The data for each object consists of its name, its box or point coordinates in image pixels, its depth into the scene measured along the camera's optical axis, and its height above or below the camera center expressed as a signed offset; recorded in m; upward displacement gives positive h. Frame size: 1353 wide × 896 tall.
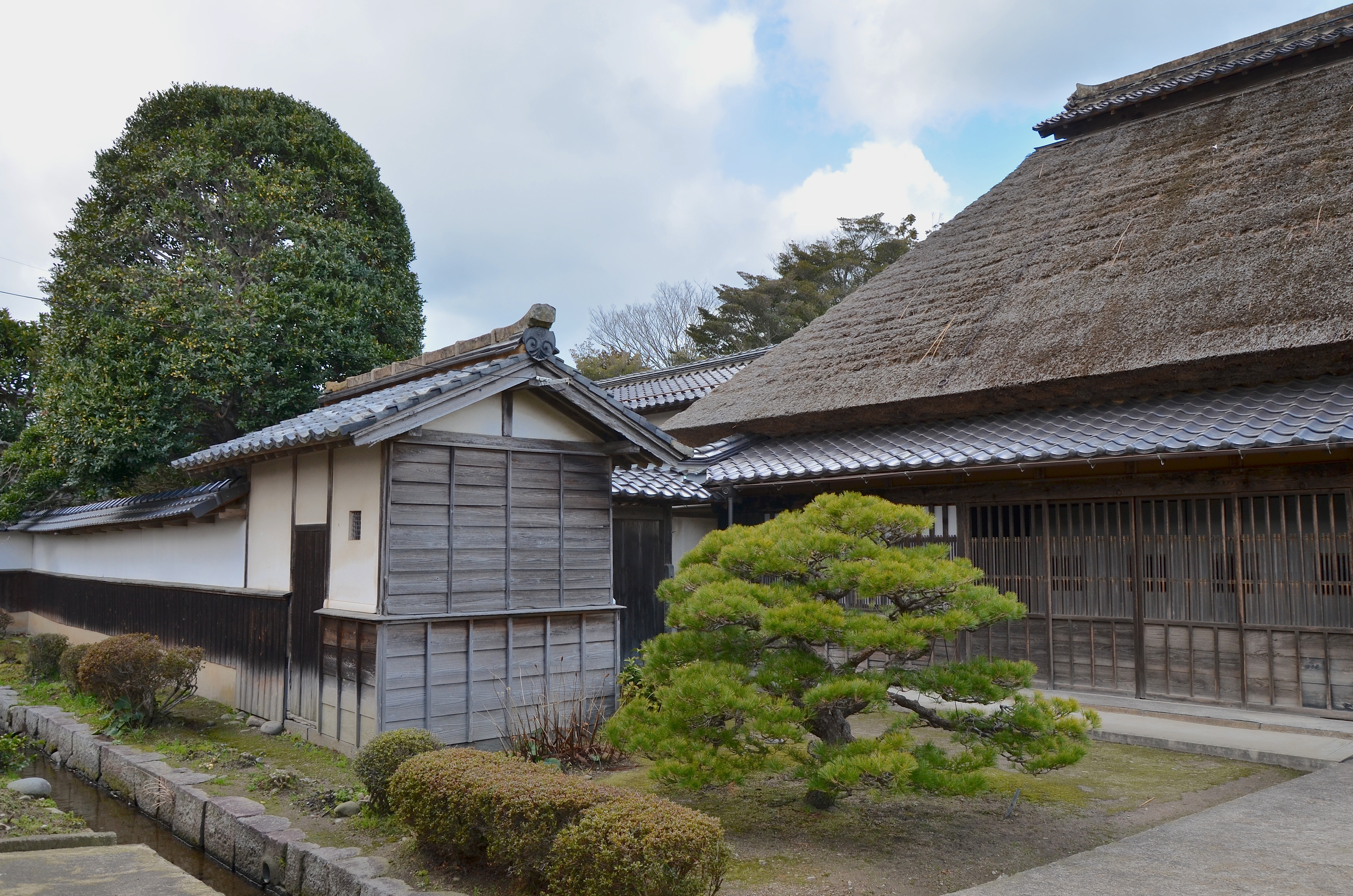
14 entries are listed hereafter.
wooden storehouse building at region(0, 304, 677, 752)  7.02 -0.20
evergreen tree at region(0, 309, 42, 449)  20.88 +3.73
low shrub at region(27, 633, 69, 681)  11.34 -1.70
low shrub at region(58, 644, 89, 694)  9.40 -1.53
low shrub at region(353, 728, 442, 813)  5.57 -1.50
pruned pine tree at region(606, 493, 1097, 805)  4.75 -0.87
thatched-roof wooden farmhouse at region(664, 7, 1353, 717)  7.57 +1.36
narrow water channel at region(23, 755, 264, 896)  5.54 -2.26
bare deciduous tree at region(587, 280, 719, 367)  35.94 +8.04
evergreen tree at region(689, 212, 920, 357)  29.58 +8.12
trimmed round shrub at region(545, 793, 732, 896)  3.56 -1.39
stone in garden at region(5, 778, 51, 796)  6.82 -2.05
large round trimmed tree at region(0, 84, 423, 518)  12.57 +3.72
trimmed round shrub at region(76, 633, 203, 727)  8.01 -1.36
